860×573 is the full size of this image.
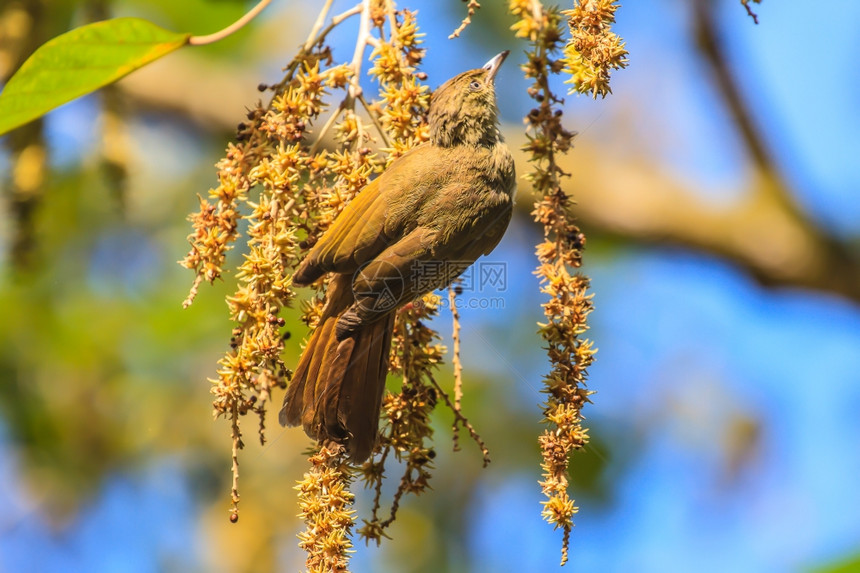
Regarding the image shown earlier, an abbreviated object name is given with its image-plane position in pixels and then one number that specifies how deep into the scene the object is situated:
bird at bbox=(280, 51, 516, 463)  5.15
